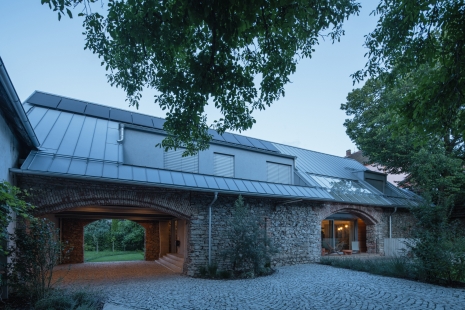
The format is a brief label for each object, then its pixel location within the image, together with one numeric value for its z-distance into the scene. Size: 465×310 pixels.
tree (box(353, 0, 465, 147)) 5.20
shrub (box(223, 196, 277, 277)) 10.20
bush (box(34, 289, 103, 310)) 5.69
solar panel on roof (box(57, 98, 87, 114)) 11.79
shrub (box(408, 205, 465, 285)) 8.95
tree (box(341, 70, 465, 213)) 16.50
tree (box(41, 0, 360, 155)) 4.35
